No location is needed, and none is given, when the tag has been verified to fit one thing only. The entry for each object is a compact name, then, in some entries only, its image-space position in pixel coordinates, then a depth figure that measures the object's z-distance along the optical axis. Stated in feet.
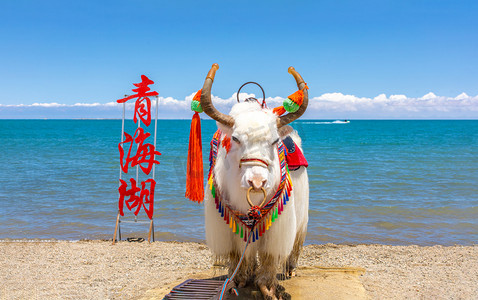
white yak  8.91
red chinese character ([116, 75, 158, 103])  18.81
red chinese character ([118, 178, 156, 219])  19.62
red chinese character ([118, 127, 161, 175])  19.08
